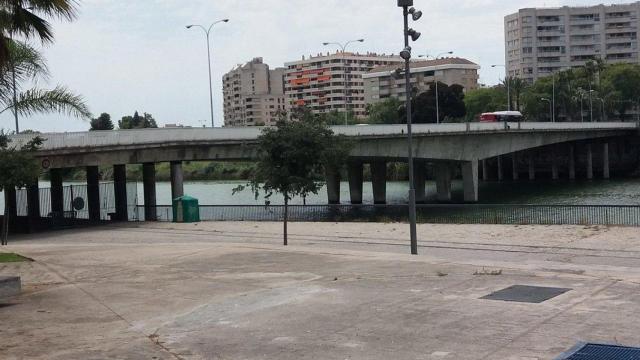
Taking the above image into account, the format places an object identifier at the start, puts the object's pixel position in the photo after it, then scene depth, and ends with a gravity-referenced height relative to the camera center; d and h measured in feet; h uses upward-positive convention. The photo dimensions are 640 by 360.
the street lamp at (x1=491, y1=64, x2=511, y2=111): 384.64 +49.82
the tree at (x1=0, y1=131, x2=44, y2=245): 93.09 +3.05
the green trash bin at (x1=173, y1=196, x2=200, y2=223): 126.52 -4.22
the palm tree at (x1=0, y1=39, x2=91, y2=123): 60.59 +8.11
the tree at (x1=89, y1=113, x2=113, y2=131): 472.56 +43.26
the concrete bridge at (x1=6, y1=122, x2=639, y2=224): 130.72 +7.20
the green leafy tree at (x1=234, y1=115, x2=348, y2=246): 78.48 +2.66
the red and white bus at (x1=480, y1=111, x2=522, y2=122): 277.56 +22.10
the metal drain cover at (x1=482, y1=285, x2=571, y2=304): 38.19 -6.57
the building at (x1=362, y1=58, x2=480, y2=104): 572.92 +80.55
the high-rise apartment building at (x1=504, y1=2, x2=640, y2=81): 563.89 +103.95
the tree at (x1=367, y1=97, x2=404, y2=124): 446.19 +40.14
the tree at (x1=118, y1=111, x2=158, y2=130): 545.89 +53.00
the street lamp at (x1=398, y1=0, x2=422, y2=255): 63.87 +10.44
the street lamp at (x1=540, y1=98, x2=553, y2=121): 392.47 +35.07
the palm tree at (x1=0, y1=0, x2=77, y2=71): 44.42 +10.89
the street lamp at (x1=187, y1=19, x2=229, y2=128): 178.56 +22.61
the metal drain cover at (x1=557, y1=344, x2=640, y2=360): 24.89 -6.36
